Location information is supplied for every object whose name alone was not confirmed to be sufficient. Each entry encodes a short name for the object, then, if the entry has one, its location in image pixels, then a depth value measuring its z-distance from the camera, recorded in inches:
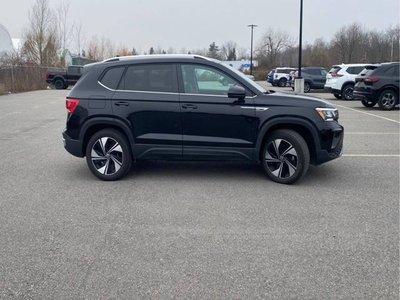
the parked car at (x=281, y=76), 1467.8
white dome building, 1937.7
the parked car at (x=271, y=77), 1519.9
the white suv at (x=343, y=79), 822.5
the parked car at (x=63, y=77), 1306.6
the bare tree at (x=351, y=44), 2337.6
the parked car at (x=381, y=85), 611.2
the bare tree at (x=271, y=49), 2910.9
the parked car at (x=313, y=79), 1124.5
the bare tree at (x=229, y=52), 3828.2
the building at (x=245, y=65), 2886.3
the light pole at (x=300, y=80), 995.9
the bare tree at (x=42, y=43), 1653.5
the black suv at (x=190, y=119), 232.5
